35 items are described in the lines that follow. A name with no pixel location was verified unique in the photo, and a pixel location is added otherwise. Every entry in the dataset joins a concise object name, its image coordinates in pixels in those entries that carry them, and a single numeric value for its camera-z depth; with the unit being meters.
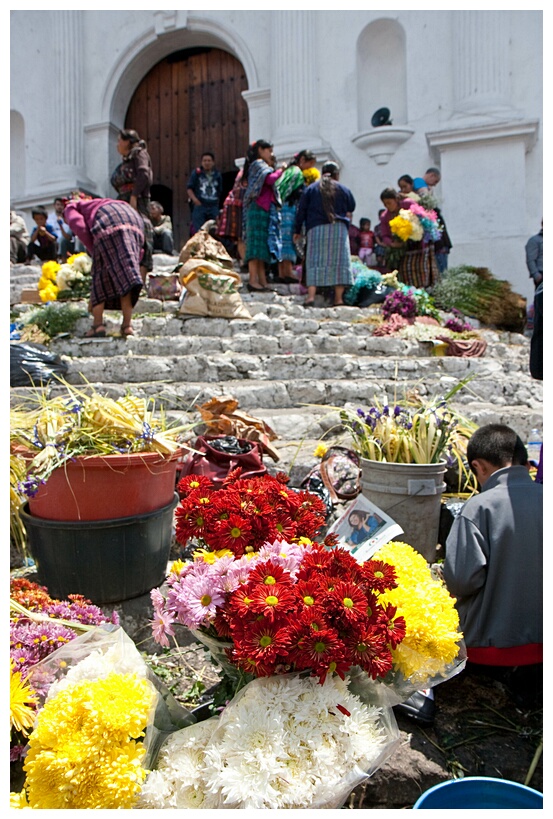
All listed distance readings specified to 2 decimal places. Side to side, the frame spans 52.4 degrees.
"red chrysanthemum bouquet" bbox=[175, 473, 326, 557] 1.26
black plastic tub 2.11
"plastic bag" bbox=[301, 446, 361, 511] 3.03
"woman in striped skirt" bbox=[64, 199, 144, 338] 4.98
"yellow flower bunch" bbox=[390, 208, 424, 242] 7.92
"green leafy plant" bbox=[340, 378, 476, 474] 2.59
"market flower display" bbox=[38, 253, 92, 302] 7.14
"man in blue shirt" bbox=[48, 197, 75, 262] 9.80
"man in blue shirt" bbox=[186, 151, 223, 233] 9.18
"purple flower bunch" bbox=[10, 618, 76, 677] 1.38
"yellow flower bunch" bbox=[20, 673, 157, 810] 1.00
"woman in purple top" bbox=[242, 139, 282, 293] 6.99
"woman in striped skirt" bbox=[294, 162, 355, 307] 6.81
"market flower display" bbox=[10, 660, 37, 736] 1.18
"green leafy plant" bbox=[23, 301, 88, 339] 5.91
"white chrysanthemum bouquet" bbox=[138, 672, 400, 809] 0.94
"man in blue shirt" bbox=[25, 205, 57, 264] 9.69
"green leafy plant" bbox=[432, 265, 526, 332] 8.37
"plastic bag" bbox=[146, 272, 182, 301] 7.18
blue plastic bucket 1.11
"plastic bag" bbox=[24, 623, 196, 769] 1.18
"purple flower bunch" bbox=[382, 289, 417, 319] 7.10
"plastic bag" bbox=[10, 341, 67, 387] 4.62
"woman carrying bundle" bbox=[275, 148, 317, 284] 7.35
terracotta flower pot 2.06
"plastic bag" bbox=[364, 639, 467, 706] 1.14
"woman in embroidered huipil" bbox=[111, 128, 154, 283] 6.52
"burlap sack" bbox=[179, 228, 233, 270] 6.83
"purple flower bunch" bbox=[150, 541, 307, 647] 1.11
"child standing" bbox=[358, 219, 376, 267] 9.24
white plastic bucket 2.48
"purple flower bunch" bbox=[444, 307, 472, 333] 7.31
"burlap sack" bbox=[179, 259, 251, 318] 6.27
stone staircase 4.52
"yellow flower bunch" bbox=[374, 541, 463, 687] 1.18
